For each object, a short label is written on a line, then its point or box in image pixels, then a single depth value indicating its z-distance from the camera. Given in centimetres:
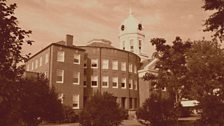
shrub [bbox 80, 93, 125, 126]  1967
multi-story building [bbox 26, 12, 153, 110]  4238
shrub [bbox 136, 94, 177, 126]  2406
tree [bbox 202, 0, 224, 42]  1534
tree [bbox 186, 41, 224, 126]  2187
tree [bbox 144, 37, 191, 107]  2964
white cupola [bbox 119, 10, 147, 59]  7856
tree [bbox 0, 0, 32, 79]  764
